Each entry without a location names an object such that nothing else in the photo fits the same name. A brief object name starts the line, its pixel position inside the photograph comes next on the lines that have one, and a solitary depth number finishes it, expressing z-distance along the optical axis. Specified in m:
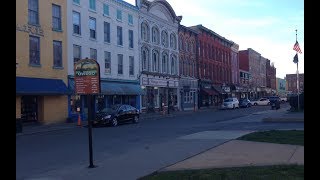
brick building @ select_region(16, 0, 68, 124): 19.88
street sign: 7.32
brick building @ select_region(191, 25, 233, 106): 44.99
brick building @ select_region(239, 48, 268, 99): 66.04
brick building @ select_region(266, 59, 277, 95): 81.49
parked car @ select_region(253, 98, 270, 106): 52.27
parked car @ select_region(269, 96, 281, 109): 35.13
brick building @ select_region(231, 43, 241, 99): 58.15
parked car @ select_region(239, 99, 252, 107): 46.21
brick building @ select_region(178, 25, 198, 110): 39.91
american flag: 22.07
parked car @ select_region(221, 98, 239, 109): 41.61
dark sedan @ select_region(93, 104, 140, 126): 18.94
